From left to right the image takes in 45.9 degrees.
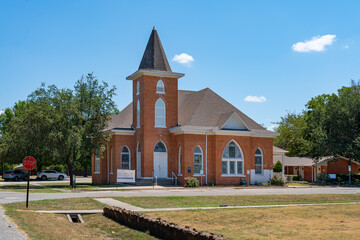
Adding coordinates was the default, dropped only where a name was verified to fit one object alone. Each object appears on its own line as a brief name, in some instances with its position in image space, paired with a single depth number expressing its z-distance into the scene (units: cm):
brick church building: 3994
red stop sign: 2045
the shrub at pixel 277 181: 4047
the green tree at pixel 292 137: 7212
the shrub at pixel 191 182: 3741
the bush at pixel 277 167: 5844
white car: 5806
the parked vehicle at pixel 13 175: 5550
